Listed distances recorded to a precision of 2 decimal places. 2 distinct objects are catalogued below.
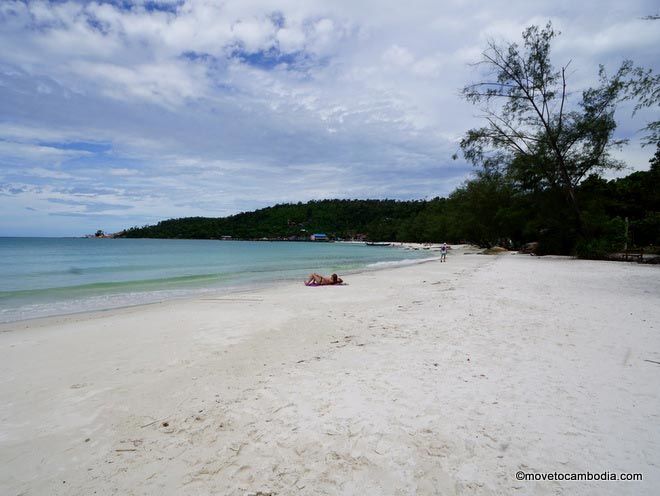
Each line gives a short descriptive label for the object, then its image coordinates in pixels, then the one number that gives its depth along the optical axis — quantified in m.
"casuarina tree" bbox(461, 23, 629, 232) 23.91
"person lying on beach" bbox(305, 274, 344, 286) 14.78
